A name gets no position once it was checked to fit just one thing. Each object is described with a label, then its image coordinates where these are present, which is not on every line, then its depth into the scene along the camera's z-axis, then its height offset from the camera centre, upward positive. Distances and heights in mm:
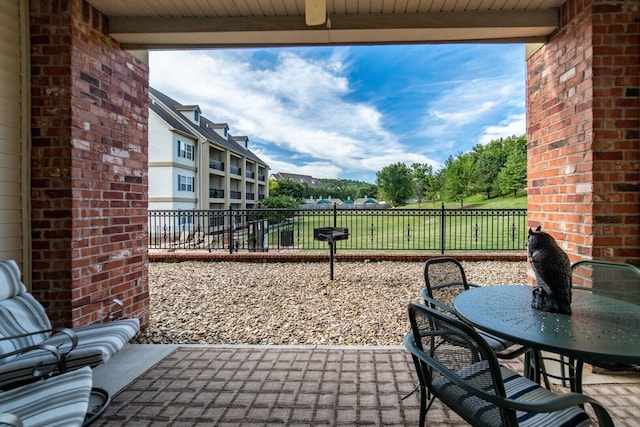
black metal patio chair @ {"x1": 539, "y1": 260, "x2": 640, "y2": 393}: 2043 -503
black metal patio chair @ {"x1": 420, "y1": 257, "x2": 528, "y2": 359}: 2080 -502
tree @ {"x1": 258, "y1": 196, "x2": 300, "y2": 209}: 20719 +549
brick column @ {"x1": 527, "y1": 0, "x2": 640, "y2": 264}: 2203 +599
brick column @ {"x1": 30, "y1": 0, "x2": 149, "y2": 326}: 2275 +421
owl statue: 1459 -299
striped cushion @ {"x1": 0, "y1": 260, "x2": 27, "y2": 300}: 1950 -470
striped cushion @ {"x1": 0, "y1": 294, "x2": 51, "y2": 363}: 1842 -726
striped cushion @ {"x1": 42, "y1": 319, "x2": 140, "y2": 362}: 1838 -839
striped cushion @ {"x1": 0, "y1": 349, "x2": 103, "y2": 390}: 1560 -855
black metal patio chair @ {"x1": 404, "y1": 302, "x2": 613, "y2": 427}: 1012 -646
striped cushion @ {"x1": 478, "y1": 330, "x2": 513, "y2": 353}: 1749 -790
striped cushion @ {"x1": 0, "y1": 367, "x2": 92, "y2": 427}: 1246 -866
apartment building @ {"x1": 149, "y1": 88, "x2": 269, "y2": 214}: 16016 +3038
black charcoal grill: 5043 -428
